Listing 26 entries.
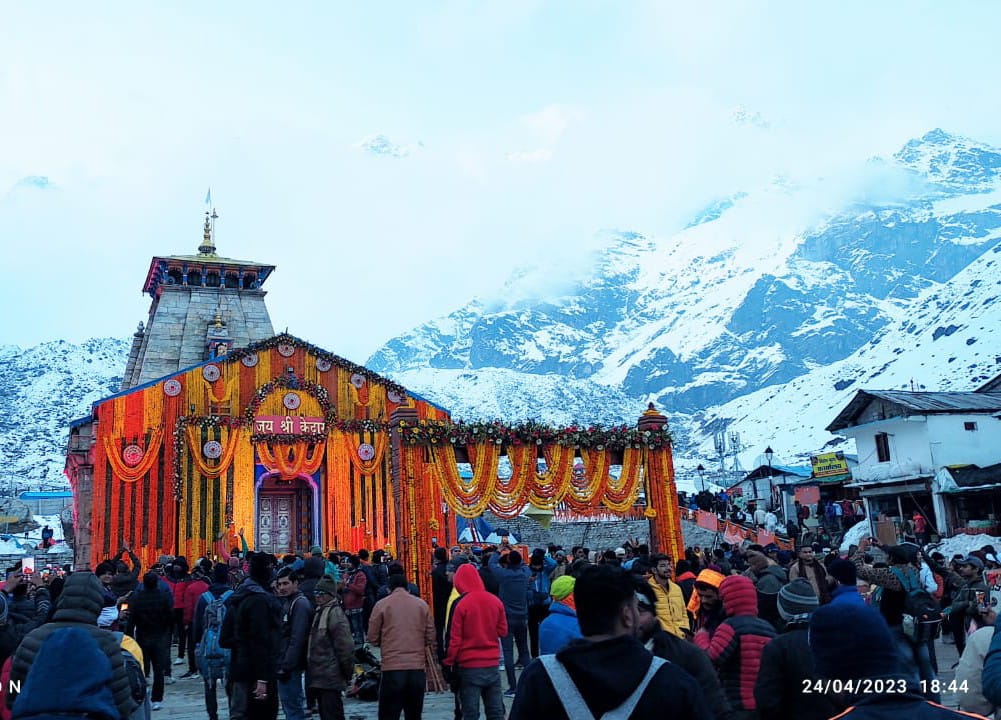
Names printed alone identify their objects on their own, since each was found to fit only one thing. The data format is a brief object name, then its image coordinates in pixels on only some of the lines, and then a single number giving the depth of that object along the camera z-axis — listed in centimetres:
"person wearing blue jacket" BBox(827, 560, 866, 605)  607
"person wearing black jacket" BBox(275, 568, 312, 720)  714
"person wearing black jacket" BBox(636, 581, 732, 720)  425
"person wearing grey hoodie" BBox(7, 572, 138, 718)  411
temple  2297
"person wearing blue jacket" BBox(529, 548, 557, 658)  1145
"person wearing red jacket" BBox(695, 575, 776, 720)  490
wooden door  2511
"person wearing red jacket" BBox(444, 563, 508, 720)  712
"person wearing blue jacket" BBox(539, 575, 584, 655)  589
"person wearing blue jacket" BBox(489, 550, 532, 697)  1027
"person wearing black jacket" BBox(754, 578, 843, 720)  424
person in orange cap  568
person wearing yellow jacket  737
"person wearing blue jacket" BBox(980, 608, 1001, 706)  339
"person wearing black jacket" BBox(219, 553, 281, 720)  674
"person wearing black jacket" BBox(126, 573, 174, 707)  984
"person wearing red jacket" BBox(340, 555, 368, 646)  1155
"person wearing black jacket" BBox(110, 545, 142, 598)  1084
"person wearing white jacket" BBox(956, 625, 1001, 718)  438
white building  2812
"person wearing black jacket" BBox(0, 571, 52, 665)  591
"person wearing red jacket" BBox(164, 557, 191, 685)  1249
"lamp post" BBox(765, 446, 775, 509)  3950
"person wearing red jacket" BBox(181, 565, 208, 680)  1192
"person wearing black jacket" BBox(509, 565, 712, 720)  274
